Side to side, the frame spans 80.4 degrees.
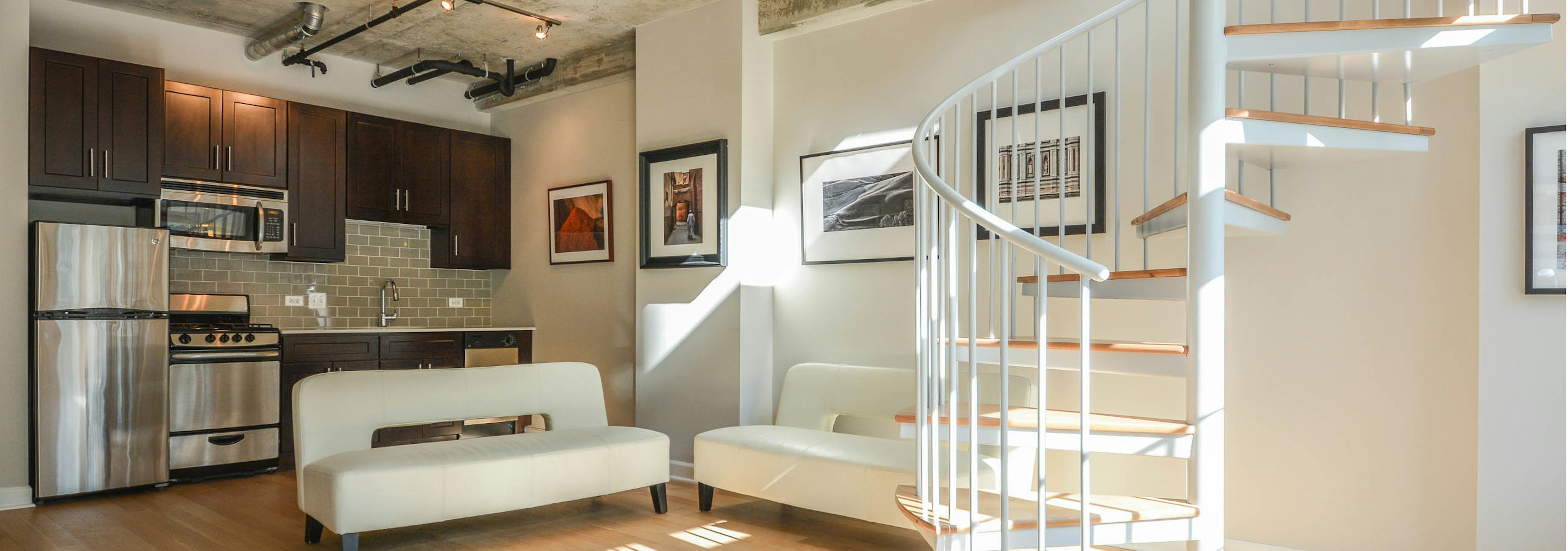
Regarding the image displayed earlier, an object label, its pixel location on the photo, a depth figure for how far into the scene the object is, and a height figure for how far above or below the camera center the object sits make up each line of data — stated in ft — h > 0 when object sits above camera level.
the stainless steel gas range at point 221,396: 17.11 -2.28
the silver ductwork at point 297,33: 17.95 +4.87
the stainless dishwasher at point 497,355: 20.85 -1.90
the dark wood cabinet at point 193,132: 17.88 +2.82
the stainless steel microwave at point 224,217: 18.08 +1.20
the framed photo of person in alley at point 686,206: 17.69 +1.39
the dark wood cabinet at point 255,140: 18.80 +2.80
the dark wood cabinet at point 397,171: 20.86 +2.42
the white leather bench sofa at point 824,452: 12.60 -2.59
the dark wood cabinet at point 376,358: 18.70 -1.76
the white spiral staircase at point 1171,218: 8.34 +0.59
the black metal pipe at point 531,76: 21.52 +4.72
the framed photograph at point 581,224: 21.02 +1.19
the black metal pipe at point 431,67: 20.08 +4.56
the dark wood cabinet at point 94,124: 15.76 +2.67
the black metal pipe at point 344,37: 16.89 +4.78
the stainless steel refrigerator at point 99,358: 15.38 -1.41
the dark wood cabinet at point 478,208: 22.63 +1.69
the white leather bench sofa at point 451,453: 11.98 -2.53
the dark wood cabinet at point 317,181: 19.81 +2.06
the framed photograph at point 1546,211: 10.12 +0.71
